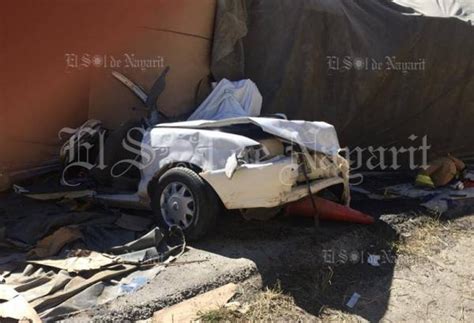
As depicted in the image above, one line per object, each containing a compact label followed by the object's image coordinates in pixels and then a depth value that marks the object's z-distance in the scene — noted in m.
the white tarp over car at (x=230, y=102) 6.02
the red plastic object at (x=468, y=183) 6.86
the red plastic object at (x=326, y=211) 5.08
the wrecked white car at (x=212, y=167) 4.38
